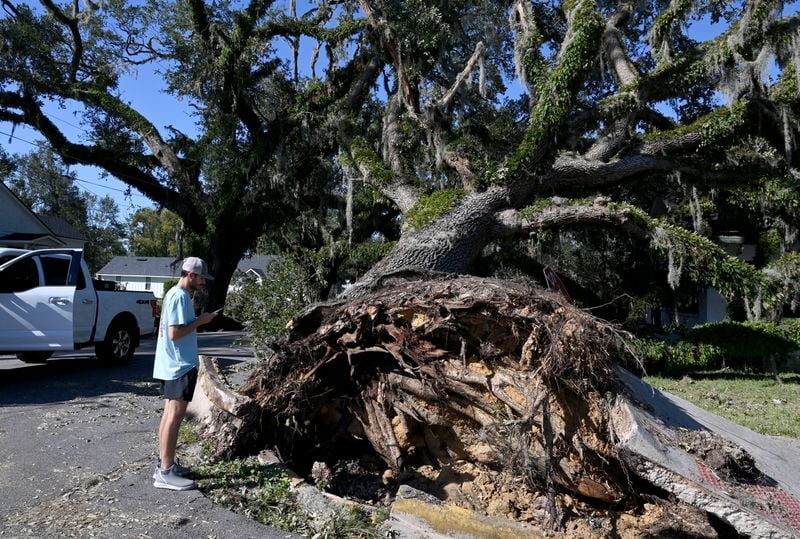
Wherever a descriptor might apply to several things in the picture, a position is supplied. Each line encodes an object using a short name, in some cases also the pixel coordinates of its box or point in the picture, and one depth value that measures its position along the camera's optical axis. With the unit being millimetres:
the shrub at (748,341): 12005
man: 4562
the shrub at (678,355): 12195
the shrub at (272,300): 7594
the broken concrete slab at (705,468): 3949
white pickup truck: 8461
